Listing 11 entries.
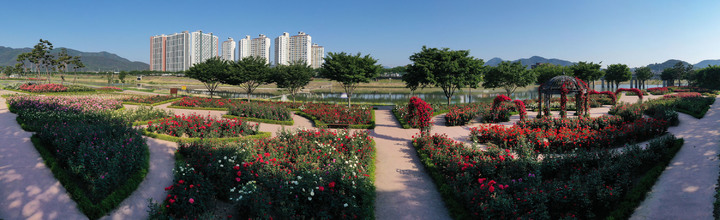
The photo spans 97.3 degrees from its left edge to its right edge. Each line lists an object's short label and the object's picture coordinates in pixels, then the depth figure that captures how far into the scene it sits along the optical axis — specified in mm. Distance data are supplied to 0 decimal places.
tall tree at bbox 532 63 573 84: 43562
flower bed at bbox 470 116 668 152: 10862
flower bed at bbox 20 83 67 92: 30016
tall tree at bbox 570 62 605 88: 41875
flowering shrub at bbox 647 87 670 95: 38603
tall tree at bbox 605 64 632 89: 47562
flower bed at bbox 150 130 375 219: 5996
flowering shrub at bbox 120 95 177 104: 24391
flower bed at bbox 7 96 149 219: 6645
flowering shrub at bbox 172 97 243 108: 22097
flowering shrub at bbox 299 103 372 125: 16641
